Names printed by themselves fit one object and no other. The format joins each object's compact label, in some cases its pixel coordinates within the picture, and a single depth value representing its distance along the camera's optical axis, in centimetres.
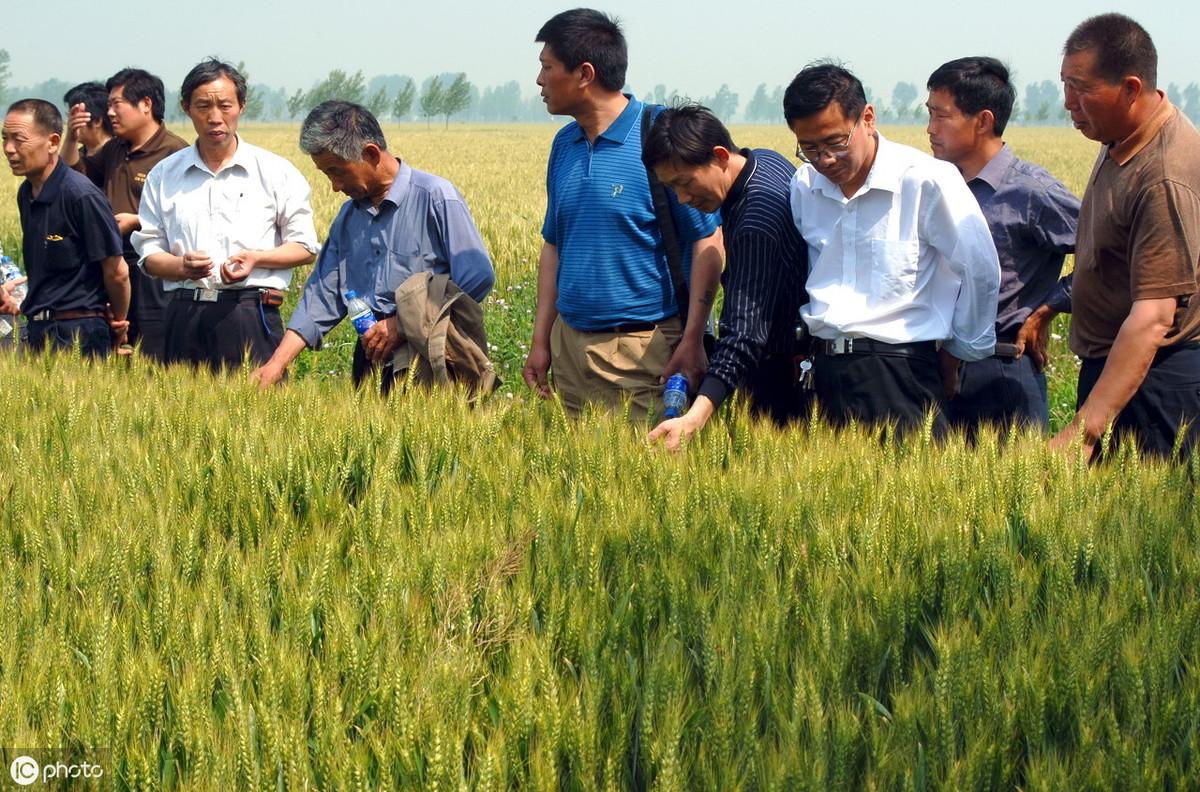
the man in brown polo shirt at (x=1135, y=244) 324
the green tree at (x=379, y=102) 13375
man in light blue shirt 459
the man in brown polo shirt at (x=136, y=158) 632
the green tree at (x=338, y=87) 14238
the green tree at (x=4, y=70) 17088
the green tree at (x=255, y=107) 13162
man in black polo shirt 566
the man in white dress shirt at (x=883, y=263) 354
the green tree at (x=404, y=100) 14475
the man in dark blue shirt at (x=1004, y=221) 413
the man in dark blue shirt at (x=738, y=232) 364
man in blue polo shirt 432
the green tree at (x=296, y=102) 13688
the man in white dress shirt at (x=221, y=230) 526
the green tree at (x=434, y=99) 14525
